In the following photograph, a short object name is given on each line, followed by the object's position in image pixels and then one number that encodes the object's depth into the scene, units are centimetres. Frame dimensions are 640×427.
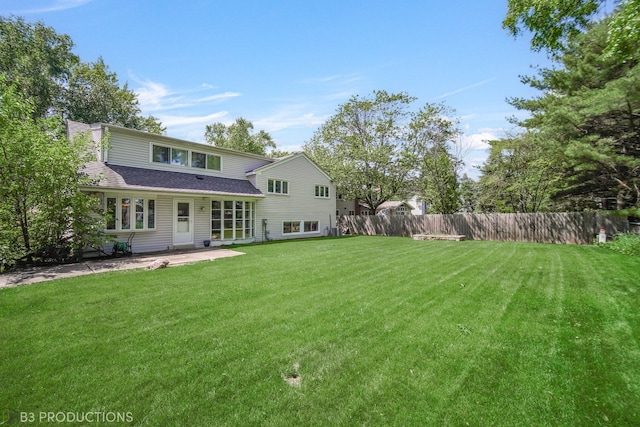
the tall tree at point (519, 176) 1750
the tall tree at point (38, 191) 790
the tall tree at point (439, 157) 2106
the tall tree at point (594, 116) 1038
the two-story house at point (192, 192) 1092
